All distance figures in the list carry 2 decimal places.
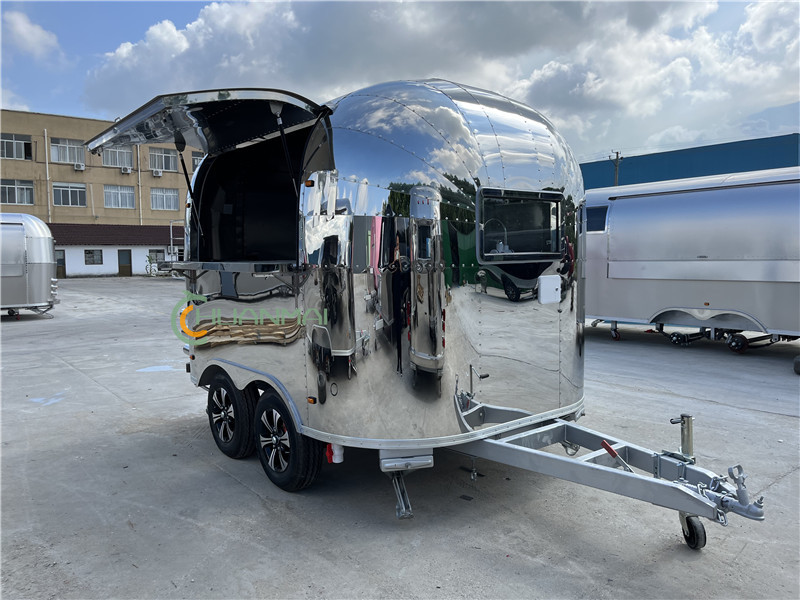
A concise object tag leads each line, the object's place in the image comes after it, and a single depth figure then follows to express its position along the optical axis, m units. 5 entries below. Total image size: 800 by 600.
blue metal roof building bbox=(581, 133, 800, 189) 34.34
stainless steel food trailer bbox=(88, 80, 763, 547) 3.87
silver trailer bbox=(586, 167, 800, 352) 9.58
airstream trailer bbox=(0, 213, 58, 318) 16.75
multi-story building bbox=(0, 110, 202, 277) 41.38
